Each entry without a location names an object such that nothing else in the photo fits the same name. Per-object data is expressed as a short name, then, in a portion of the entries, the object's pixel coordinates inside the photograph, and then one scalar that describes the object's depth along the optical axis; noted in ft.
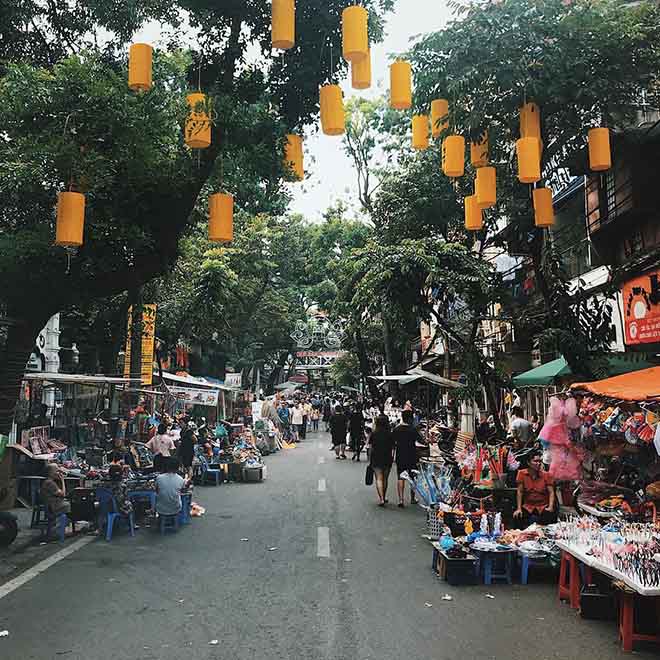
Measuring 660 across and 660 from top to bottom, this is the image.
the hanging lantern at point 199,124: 27.14
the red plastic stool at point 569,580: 23.34
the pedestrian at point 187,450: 52.01
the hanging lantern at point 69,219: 26.09
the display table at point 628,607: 18.99
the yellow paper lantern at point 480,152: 36.17
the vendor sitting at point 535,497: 33.19
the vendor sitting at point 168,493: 36.22
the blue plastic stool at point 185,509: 39.11
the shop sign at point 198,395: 73.31
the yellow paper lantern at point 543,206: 33.94
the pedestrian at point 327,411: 139.01
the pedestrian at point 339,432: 81.15
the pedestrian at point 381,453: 44.68
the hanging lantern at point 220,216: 29.58
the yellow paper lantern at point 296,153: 32.32
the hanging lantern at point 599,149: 31.99
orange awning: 24.95
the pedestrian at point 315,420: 139.95
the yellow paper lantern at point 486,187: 32.19
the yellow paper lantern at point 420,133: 32.17
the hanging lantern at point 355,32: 21.63
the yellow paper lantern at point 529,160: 28.22
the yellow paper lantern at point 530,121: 30.45
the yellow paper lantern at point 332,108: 24.52
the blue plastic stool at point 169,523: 36.35
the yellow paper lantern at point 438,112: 30.82
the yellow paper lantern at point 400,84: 24.23
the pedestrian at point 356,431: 79.00
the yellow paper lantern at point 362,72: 22.95
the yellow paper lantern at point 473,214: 36.32
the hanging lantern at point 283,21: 21.76
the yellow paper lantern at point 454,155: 30.17
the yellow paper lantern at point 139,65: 25.84
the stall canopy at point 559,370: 39.58
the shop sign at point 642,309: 40.73
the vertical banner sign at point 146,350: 68.90
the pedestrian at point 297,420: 108.47
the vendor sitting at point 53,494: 34.55
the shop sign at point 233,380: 104.17
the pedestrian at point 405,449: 45.65
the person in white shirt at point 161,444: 50.14
